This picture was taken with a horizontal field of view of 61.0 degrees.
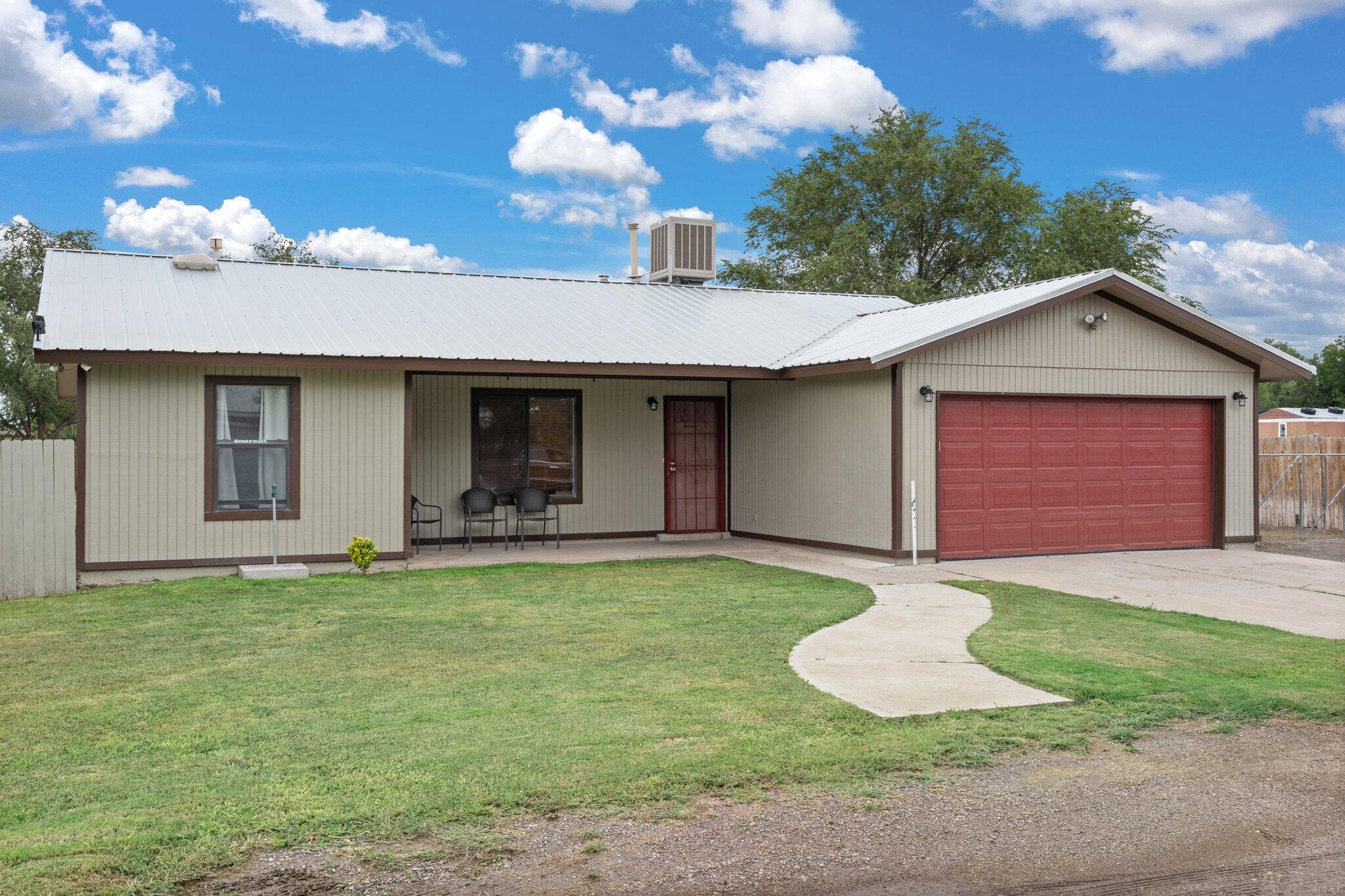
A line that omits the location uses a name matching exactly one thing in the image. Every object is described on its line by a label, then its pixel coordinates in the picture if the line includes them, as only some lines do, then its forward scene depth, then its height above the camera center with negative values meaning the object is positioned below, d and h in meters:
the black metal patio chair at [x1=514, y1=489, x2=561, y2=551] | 14.93 -0.77
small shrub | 11.92 -1.07
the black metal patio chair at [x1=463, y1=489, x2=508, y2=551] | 14.70 -0.74
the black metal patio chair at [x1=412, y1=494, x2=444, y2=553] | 14.74 -0.86
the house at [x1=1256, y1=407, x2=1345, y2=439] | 33.25 +0.66
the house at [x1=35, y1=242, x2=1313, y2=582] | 12.03 +0.43
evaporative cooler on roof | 19.23 +3.36
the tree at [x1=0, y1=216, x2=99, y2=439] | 31.27 +3.02
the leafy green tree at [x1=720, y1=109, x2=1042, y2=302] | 36.81 +7.81
